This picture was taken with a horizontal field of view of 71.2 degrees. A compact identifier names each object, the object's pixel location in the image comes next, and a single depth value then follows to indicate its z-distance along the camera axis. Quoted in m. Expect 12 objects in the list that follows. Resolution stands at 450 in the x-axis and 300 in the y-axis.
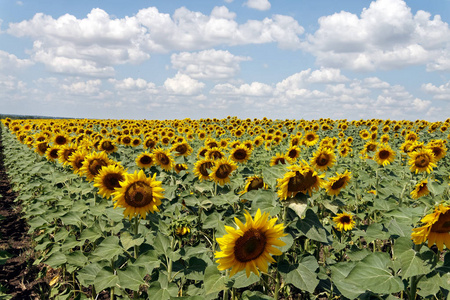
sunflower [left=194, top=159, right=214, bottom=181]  5.45
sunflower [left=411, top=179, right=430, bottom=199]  5.05
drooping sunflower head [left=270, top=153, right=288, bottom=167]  6.18
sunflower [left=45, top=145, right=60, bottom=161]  7.49
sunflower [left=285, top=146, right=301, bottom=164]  7.86
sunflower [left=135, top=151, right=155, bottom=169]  6.10
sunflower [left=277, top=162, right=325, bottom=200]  2.64
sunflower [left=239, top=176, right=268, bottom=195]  4.19
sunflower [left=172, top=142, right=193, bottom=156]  7.13
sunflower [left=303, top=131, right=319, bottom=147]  11.83
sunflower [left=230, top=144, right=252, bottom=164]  6.81
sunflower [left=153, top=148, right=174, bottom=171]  6.19
